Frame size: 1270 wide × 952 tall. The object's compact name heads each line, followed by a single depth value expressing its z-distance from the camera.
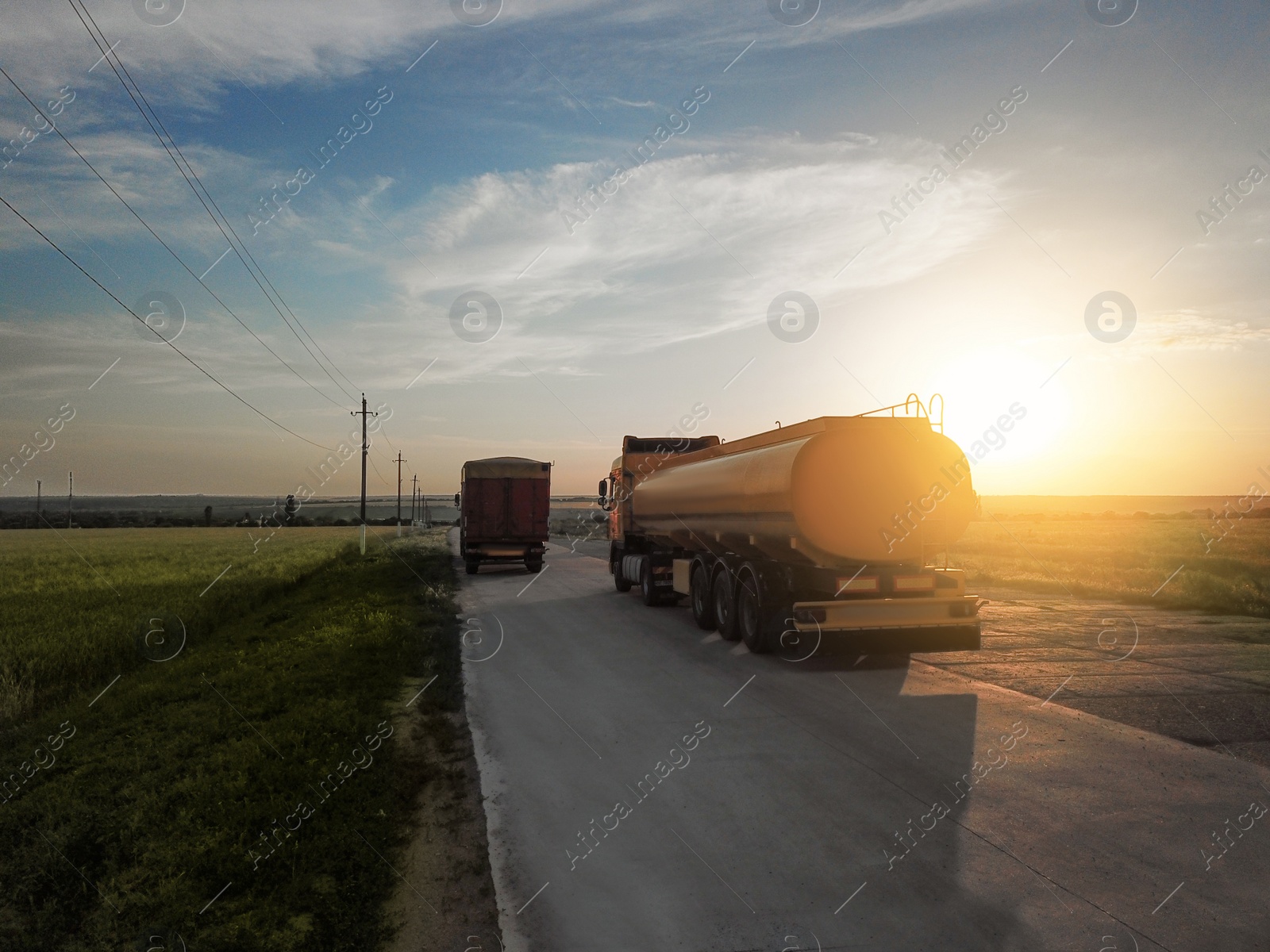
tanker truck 10.41
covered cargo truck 26.14
